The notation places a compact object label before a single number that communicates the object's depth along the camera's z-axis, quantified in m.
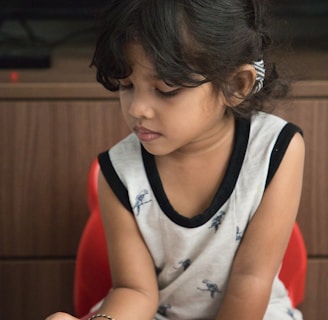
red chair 1.67
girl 1.41
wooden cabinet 1.82
